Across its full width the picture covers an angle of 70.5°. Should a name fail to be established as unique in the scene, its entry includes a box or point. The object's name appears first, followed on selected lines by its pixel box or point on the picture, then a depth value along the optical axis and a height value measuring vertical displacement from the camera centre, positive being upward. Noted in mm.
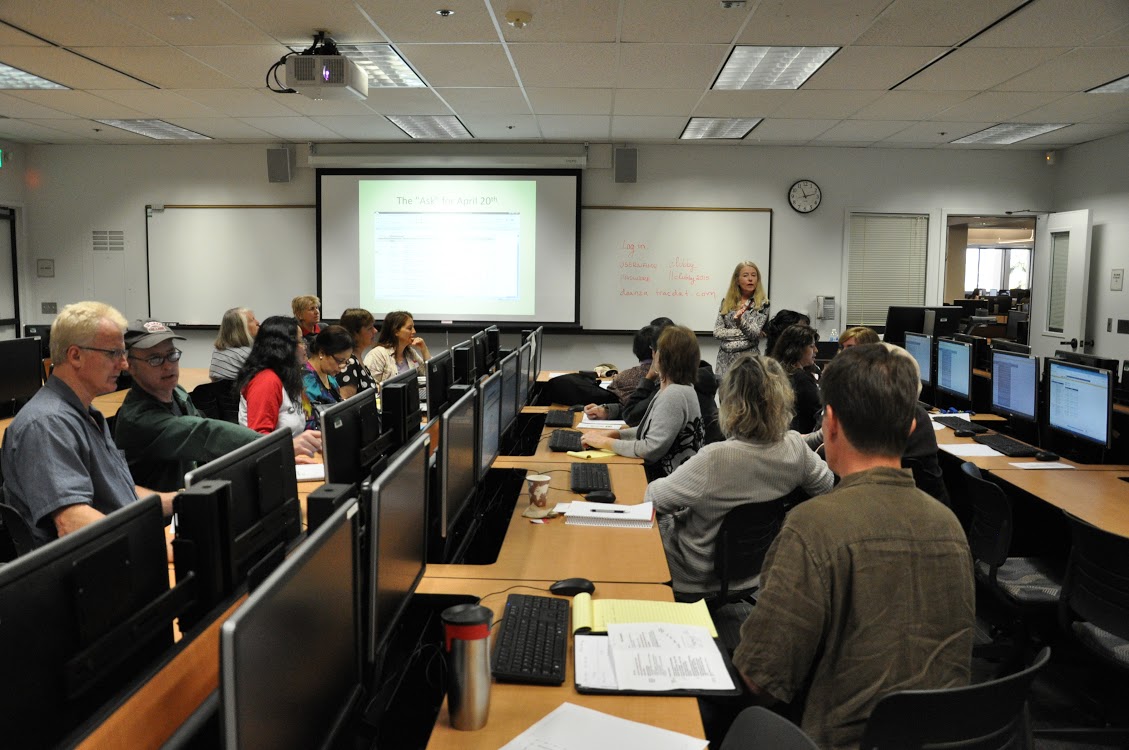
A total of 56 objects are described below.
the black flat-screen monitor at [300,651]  958 -504
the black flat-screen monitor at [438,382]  3135 -363
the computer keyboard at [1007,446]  4148 -771
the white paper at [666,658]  1689 -808
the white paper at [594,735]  1468 -822
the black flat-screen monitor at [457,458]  2297 -514
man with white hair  2143 -428
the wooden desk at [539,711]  1519 -835
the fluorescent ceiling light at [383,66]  4850 +1455
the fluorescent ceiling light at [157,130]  7126 +1456
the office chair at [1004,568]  3018 -1091
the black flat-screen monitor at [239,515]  1416 -447
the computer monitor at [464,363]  3816 -343
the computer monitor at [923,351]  5770 -368
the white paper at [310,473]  3166 -733
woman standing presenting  6914 -146
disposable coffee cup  2879 -737
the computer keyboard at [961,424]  4777 -751
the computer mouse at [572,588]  2174 -794
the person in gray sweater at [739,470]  2764 -600
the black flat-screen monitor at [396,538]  1581 -550
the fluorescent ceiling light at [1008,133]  6801 +1485
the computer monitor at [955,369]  5258 -460
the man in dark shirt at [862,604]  1460 -556
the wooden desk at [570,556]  2361 -816
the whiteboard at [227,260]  8188 +300
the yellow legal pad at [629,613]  1968 -800
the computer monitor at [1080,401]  3756 -481
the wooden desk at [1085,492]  3084 -808
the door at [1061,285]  7199 +174
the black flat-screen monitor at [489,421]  2889 -495
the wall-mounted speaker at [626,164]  7734 +1272
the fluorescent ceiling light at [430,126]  6801 +1472
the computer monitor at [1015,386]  4391 -476
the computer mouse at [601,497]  3088 -779
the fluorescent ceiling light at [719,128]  6782 +1485
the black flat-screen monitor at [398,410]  2443 -364
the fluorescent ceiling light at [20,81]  5391 +1437
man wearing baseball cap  2625 -449
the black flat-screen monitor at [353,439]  2064 -403
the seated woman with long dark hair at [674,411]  3713 -535
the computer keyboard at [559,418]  4777 -750
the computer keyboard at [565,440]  4105 -762
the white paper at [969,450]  4202 -792
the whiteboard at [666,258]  7926 +387
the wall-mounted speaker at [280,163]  7934 +1256
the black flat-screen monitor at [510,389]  3771 -474
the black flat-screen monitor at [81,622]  994 -469
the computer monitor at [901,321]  6484 -168
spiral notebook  2842 -790
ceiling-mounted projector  4441 +1208
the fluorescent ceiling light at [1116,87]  5289 +1462
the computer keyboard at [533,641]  1728 -806
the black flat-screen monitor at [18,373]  4785 -531
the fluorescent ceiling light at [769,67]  4836 +1480
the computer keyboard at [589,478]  3281 -773
